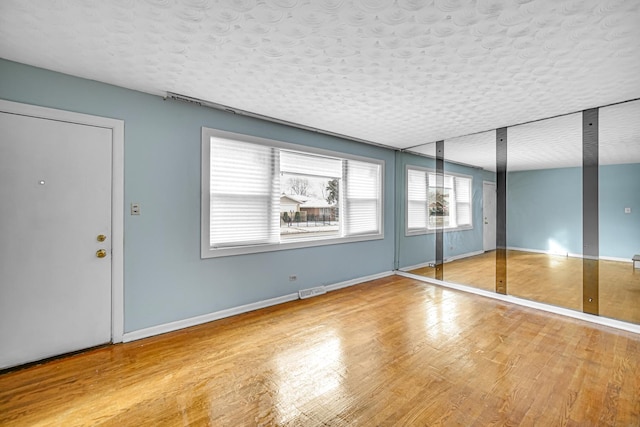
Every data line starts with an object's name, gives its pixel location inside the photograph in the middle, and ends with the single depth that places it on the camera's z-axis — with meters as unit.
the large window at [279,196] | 3.21
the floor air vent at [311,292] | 3.89
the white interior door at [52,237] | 2.19
